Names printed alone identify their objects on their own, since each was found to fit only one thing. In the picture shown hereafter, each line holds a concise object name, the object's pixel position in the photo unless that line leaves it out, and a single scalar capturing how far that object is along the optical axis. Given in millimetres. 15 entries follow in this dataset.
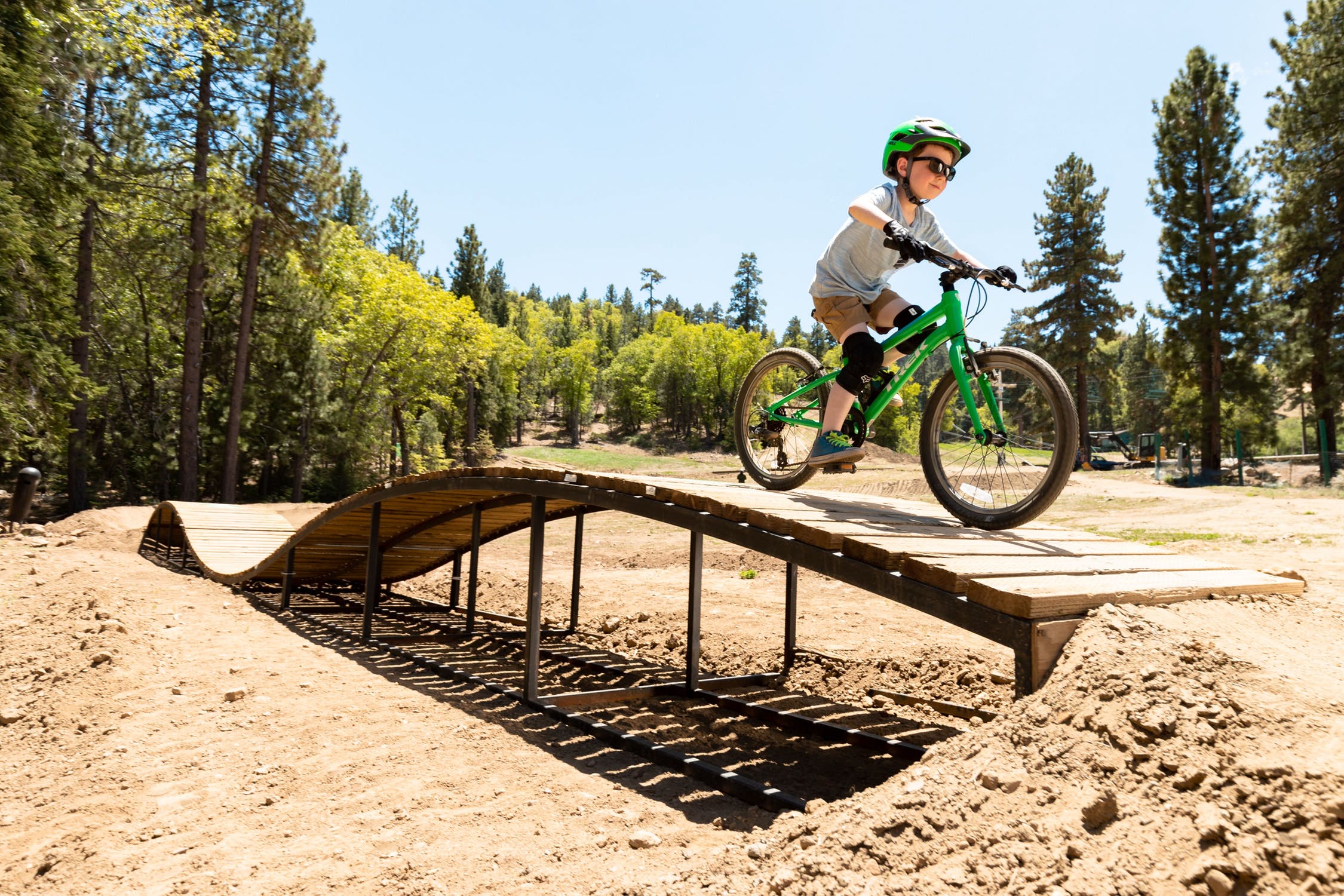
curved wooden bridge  3453
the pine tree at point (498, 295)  69475
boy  4879
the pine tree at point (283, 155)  24031
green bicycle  4352
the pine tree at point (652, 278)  123562
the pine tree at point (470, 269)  52822
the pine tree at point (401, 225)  60094
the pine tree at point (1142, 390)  73938
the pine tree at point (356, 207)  48562
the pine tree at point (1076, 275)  42312
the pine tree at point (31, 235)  13492
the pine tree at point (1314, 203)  25531
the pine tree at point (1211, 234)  30250
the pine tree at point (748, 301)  97562
